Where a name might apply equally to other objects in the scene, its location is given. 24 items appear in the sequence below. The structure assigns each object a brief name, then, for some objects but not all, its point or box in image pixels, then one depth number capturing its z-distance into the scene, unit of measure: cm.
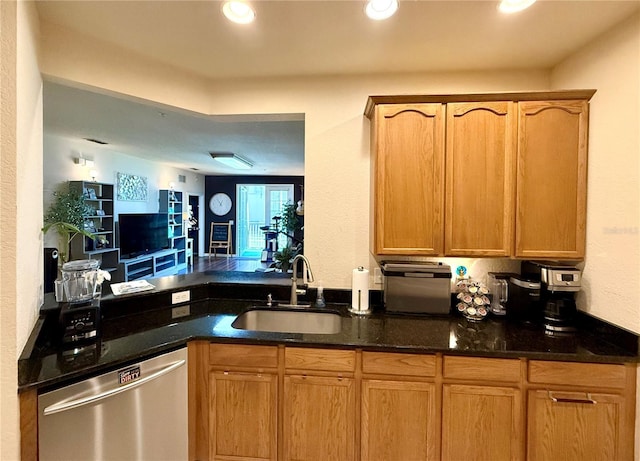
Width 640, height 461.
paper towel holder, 204
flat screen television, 575
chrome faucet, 211
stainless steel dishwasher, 124
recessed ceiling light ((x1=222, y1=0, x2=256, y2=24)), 146
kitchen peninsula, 146
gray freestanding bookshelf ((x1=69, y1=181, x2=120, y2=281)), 451
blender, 148
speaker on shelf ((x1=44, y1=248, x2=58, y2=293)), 353
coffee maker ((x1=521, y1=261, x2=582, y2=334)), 173
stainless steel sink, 208
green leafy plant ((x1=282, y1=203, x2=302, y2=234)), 375
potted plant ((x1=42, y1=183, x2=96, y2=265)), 396
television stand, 565
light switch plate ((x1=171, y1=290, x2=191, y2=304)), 216
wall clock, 916
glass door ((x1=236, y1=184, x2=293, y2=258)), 912
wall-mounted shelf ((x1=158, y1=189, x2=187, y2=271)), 712
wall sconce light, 470
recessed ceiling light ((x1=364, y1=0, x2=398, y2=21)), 143
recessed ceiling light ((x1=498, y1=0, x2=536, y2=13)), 142
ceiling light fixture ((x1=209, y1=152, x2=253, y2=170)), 544
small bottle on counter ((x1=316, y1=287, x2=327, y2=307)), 217
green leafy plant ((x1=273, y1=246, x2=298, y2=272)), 345
